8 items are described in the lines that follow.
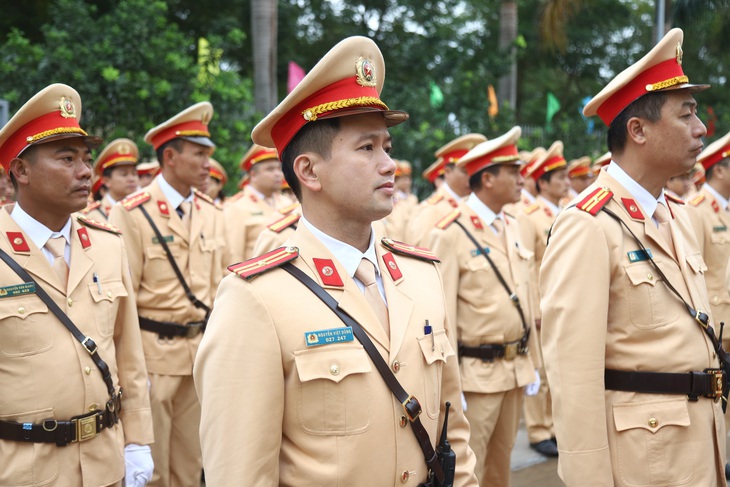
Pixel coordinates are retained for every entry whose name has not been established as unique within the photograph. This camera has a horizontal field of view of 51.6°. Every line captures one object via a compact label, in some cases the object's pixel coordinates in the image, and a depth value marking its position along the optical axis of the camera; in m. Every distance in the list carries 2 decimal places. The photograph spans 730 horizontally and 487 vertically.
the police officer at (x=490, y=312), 4.96
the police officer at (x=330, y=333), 2.18
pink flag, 13.43
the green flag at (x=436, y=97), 15.85
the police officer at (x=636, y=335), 3.01
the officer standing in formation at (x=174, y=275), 5.07
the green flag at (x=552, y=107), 18.64
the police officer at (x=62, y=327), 3.17
